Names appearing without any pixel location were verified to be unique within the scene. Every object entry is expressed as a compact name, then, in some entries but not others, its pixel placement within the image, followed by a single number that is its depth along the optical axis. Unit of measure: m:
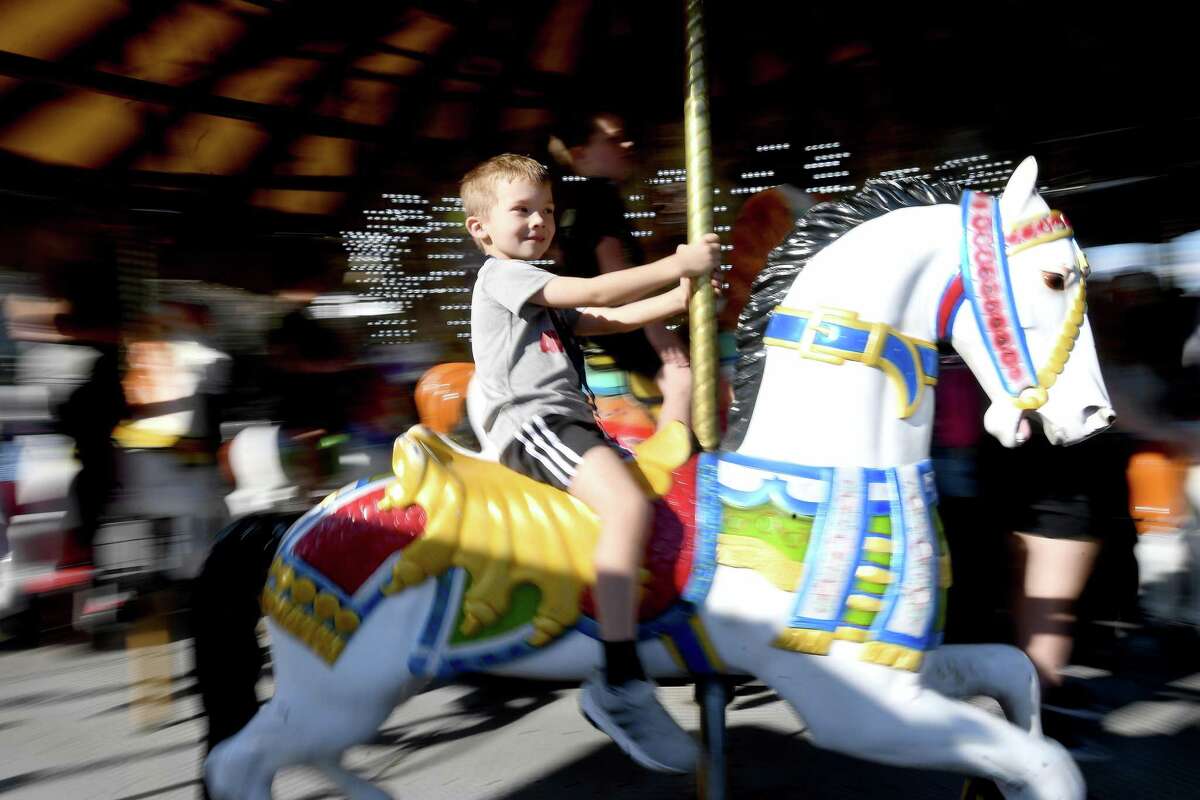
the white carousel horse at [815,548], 1.76
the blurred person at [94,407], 4.50
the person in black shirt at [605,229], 2.73
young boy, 1.80
